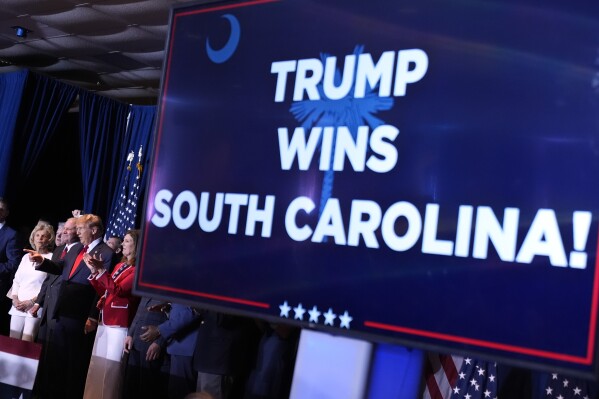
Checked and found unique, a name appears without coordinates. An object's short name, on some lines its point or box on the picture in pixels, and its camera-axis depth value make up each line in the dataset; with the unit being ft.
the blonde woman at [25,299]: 18.67
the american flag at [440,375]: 12.42
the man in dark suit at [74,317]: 16.30
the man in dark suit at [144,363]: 14.43
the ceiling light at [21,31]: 22.64
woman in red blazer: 15.10
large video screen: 5.43
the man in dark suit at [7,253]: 20.10
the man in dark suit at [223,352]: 12.37
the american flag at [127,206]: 25.79
